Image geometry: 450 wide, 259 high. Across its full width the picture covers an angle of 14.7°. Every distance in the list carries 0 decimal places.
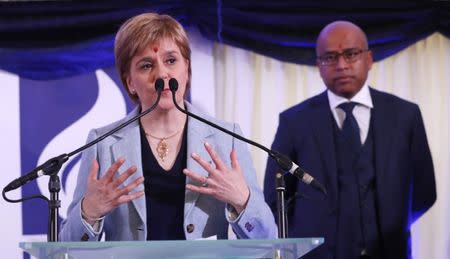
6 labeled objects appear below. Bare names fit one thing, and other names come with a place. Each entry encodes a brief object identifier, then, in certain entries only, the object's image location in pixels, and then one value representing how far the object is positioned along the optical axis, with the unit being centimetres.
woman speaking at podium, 549
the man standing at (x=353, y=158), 898
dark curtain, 1008
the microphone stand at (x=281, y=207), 517
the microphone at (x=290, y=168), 518
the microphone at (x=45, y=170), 499
